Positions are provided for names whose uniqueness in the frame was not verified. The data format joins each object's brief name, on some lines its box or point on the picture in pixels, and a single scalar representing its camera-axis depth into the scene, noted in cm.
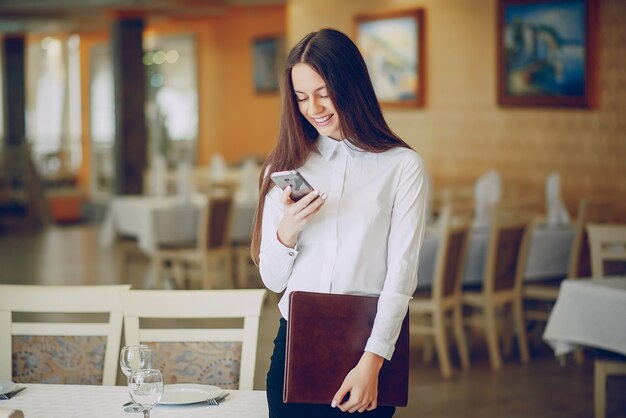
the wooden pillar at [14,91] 1648
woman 208
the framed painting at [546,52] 789
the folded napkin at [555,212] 689
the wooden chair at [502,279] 608
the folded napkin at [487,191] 741
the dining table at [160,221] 833
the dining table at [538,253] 644
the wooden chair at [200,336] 294
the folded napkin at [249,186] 937
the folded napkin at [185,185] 863
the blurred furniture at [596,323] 421
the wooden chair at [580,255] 634
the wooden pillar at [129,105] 1305
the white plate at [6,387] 255
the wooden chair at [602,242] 479
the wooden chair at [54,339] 307
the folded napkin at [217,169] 1122
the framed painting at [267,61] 1484
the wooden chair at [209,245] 816
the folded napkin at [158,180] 1010
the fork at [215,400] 244
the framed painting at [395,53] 990
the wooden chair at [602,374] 436
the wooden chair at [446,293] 587
